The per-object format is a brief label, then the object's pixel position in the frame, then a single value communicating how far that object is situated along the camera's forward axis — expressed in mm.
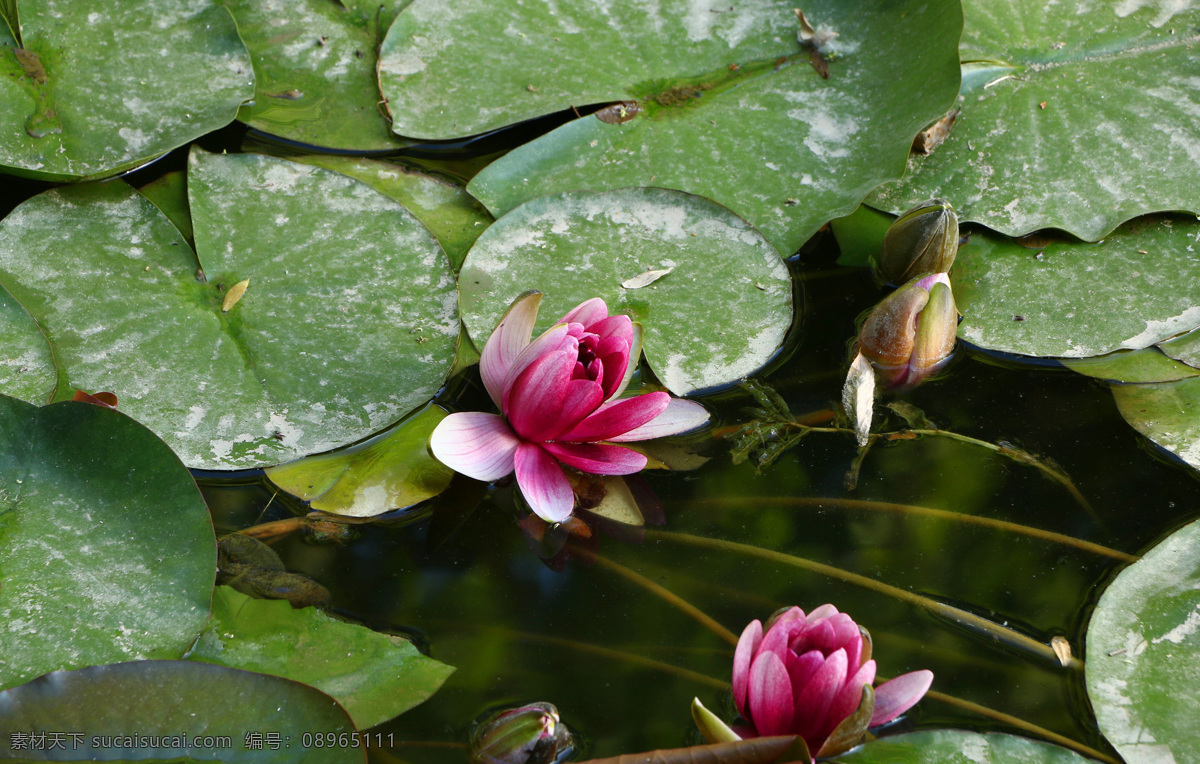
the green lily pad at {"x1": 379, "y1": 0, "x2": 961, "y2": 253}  2557
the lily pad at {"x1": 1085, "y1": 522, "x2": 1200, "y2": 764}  2417
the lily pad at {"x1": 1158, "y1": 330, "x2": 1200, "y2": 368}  2516
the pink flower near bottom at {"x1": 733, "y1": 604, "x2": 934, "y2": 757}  2396
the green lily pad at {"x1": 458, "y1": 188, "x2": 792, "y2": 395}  2514
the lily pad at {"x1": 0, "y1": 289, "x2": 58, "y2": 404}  2462
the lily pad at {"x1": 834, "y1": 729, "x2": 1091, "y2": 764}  2411
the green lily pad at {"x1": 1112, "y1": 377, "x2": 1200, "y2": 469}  2499
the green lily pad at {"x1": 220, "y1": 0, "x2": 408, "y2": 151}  2588
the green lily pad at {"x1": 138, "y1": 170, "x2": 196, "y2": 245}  2542
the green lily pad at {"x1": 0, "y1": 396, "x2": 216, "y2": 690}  2410
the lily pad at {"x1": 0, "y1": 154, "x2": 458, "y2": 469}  2476
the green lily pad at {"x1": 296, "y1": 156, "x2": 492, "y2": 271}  2557
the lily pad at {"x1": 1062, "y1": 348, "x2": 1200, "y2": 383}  2516
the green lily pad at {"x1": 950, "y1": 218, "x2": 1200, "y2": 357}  2518
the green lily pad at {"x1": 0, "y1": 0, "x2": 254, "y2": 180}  2521
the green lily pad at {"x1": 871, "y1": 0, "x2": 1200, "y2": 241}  2546
